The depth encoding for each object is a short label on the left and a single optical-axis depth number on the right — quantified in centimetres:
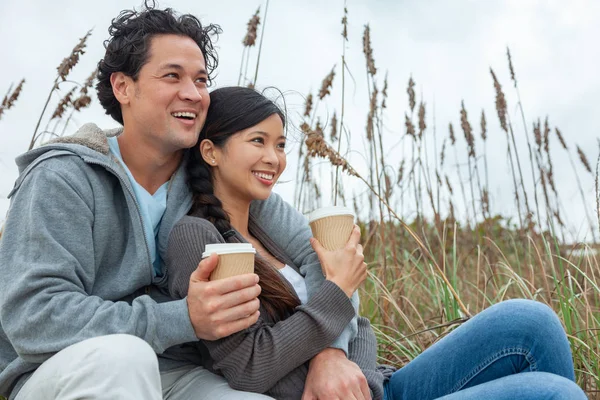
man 139
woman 160
